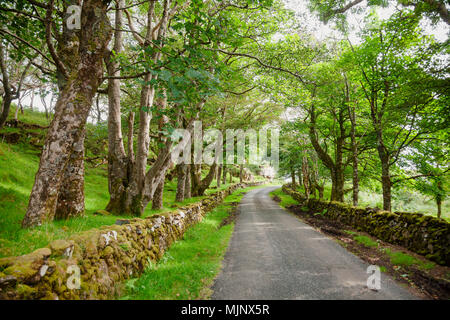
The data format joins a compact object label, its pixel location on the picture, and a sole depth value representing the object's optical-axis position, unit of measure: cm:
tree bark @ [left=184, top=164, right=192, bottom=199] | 1659
